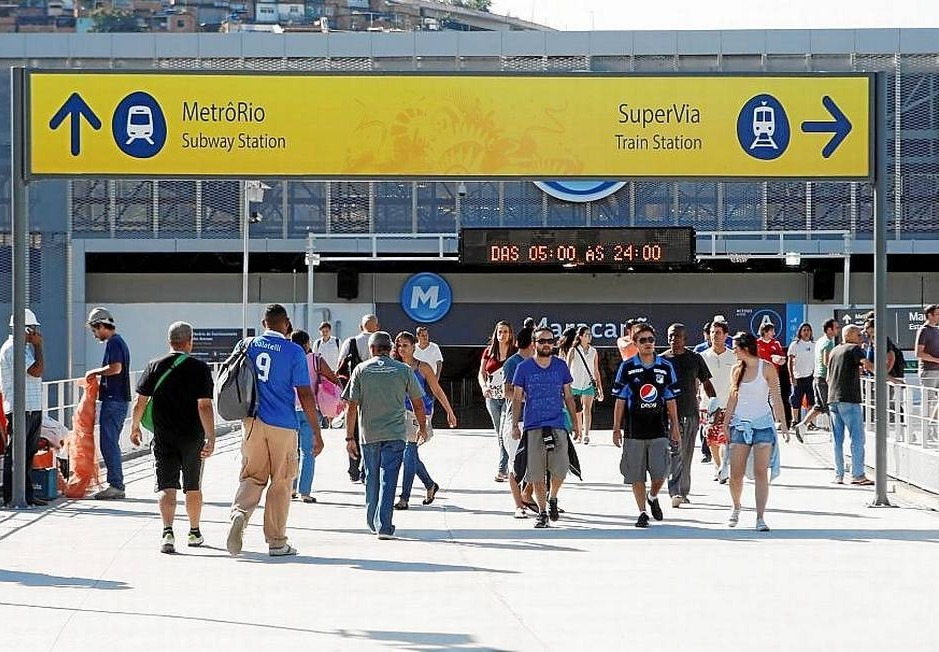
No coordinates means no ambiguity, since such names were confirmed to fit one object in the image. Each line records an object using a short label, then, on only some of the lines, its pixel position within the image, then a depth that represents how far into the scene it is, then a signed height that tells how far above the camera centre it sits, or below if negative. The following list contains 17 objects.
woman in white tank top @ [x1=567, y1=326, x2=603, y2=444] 24.12 -1.02
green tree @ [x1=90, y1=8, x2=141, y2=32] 156.12 +27.30
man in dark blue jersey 14.16 -0.95
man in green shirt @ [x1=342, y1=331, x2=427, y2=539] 13.50 -0.89
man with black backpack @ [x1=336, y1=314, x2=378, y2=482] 17.30 -0.58
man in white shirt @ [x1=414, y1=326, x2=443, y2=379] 21.56 -0.61
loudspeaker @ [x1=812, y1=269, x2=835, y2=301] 43.62 +0.55
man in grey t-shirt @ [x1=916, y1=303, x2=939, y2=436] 19.97 -0.52
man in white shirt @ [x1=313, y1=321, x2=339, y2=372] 26.18 -0.71
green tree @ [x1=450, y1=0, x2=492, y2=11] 169.38 +31.24
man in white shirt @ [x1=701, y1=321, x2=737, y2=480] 17.91 -0.71
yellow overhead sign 16.02 +1.76
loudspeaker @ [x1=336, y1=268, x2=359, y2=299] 44.09 +0.58
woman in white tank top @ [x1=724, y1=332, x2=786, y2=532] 13.80 -0.96
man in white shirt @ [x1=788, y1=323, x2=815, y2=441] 26.61 -0.95
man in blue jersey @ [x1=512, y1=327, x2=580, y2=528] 14.23 -0.89
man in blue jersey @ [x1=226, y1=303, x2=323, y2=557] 12.20 -0.91
